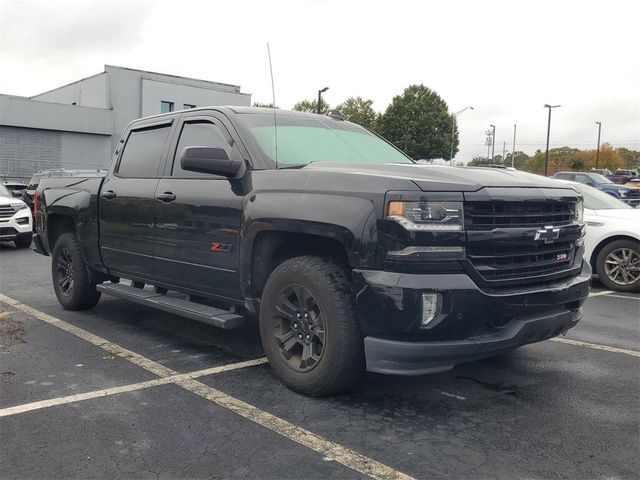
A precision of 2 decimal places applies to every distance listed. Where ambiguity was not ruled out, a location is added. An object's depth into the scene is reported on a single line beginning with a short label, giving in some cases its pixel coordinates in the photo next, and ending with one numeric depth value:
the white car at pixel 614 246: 8.12
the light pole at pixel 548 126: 50.94
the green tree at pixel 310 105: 55.90
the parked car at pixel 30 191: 15.56
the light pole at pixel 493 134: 53.47
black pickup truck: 3.36
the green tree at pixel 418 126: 55.56
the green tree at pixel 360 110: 59.16
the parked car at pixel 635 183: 32.15
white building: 38.97
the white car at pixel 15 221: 11.95
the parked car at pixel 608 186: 21.97
